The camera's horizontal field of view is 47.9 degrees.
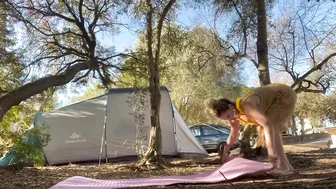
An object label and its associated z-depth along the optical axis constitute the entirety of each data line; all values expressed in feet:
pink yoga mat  11.47
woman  11.74
